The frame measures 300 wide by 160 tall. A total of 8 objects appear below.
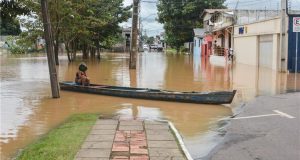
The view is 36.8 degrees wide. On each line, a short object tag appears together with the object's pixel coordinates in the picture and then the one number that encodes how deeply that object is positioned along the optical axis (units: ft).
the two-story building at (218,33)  148.62
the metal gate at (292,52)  87.45
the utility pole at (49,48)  51.88
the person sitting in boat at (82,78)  59.47
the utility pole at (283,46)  87.97
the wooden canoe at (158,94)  45.73
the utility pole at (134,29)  100.64
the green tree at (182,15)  216.54
